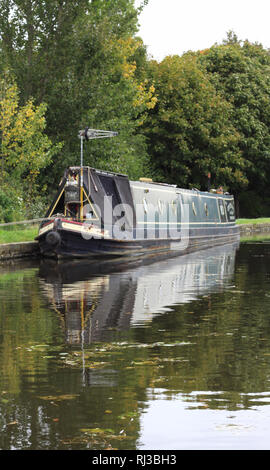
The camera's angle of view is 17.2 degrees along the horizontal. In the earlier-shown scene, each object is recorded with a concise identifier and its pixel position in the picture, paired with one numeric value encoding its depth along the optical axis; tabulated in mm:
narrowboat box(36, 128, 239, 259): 26250
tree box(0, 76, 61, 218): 31578
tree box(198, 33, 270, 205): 59875
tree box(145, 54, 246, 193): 52875
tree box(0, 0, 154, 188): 36781
